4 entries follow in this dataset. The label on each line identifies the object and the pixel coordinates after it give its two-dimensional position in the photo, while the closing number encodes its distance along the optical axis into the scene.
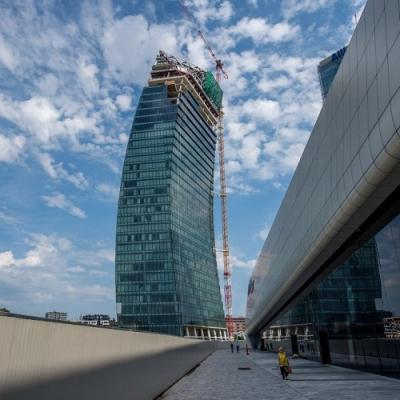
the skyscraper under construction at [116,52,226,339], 132.00
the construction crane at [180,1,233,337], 185.59
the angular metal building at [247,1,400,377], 13.34
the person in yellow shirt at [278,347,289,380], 22.81
